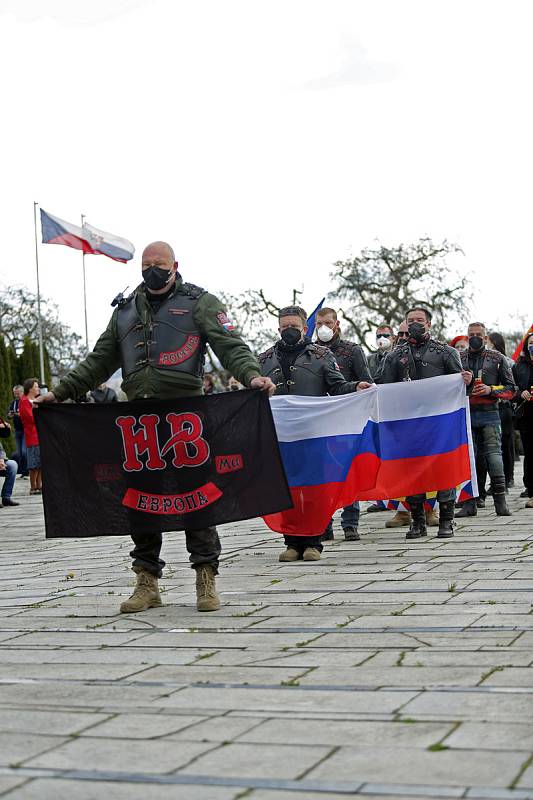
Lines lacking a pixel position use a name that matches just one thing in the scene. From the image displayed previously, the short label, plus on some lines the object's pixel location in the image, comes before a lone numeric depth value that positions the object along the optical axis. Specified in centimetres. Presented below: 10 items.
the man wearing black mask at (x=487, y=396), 1310
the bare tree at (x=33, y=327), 6669
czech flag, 3734
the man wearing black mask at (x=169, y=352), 754
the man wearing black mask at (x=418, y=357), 1192
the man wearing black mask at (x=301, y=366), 1061
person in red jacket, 2102
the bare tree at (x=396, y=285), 5566
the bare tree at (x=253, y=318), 6256
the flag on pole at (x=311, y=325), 1362
